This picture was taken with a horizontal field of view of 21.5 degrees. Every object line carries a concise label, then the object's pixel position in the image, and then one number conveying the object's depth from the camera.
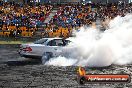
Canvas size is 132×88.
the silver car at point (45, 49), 17.73
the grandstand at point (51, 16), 34.31
